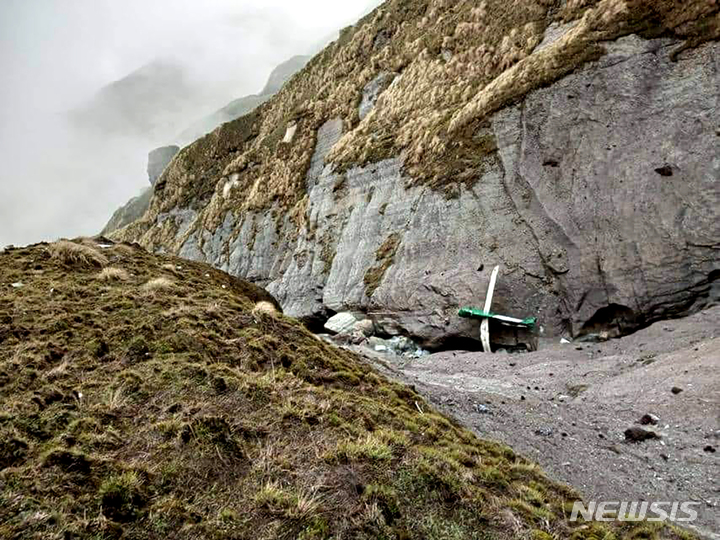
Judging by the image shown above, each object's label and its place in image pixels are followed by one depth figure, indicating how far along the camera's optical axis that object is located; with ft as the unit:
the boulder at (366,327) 95.96
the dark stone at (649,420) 41.78
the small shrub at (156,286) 43.10
